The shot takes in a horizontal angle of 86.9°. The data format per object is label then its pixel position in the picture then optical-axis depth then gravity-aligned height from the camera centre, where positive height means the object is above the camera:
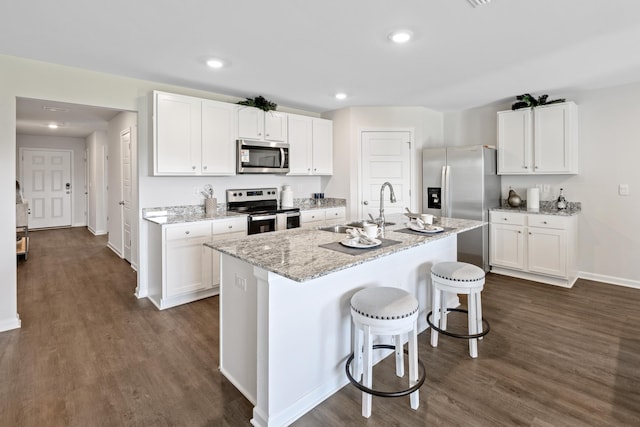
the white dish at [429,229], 2.60 -0.19
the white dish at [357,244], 2.06 -0.24
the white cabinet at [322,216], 4.65 -0.16
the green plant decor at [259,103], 4.17 +1.29
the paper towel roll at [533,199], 4.37 +0.07
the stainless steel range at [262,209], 4.00 -0.05
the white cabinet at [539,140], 4.08 +0.81
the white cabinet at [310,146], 4.78 +0.88
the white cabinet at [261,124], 4.17 +1.05
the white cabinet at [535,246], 3.96 -0.52
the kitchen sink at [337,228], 2.70 -0.19
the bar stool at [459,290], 2.40 -0.62
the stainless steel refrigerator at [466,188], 4.39 +0.23
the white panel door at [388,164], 5.01 +0.61
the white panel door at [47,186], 7.87 +0.51
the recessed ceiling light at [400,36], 2.49 +1.28
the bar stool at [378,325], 1.79 -0.65
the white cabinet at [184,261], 3.35 -0.57
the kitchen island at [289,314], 1.72 -0.61
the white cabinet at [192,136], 3.50 +0.78
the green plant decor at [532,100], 4.16 +1.29
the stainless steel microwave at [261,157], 4.14 +0.64
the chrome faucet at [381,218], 2.75 -0.11
